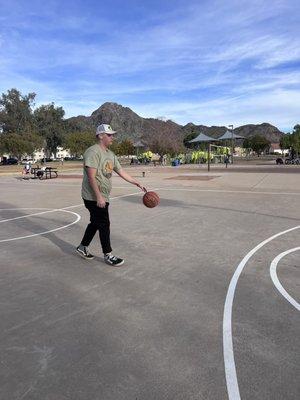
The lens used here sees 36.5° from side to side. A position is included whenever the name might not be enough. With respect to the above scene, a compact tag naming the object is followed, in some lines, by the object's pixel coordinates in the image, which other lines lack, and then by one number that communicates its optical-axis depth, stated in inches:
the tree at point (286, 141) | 3077.3
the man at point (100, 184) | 248.5
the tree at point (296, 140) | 2778.1
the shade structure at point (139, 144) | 2942.9
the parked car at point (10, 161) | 4020.7
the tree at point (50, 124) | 4292.8
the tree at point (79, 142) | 3250.5
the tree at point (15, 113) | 3956.7
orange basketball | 304.5
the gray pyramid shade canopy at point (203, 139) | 2371.2
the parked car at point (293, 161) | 2243.2
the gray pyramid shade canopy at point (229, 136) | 2501.5
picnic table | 1208.2
